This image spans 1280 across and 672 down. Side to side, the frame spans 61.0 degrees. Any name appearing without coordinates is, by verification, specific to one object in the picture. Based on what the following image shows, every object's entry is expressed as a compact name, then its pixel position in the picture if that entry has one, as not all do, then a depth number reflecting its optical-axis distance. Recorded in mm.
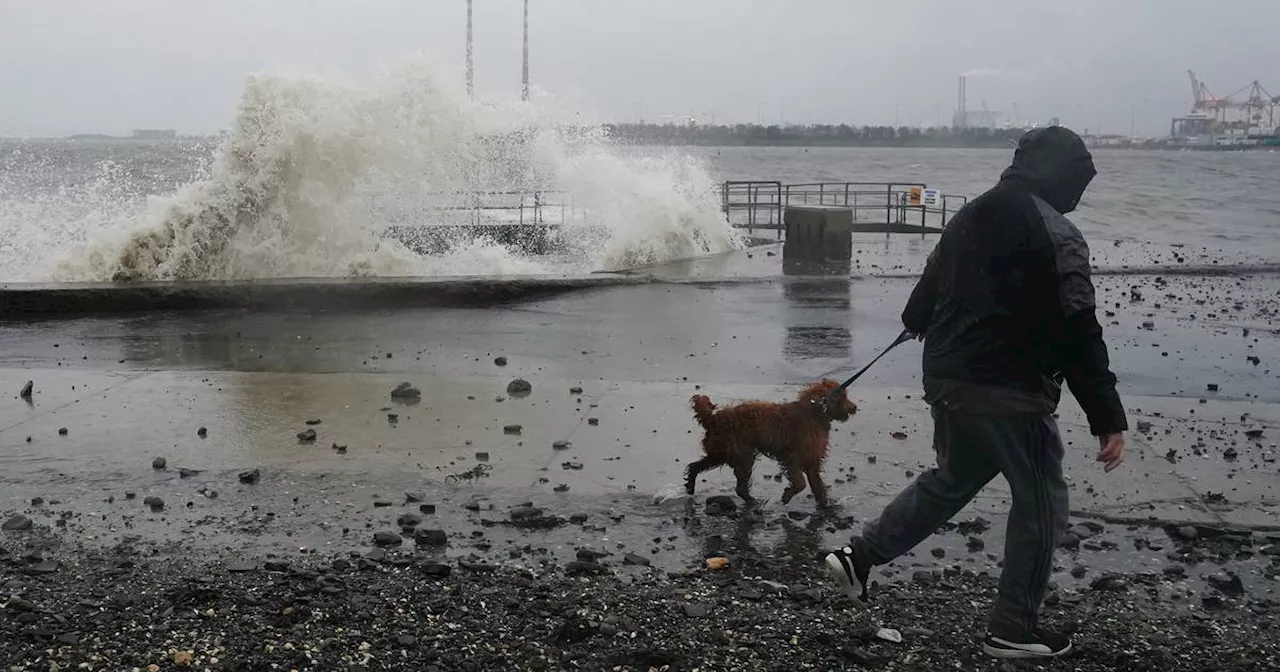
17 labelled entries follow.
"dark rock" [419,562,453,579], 4141
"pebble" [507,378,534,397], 7270
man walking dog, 3316
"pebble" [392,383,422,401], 7105
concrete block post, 16078
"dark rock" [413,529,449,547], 4535
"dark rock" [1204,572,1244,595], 4090
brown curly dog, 4867
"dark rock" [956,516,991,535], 4758
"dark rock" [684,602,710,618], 3783
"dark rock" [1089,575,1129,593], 4113
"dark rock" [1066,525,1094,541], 4681
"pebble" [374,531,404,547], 4535
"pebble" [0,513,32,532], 4738
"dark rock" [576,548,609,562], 4340
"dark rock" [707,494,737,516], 4977
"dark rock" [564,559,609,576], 4223
